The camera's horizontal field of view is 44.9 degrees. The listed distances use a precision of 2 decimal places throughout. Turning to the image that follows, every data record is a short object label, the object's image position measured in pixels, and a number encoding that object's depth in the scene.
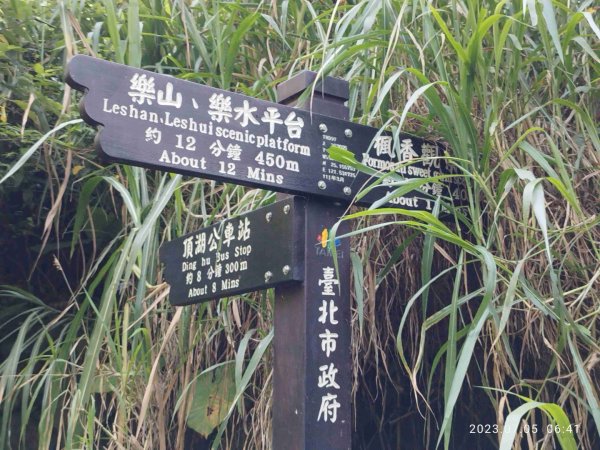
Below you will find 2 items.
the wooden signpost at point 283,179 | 1.09
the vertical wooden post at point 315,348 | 1.11
